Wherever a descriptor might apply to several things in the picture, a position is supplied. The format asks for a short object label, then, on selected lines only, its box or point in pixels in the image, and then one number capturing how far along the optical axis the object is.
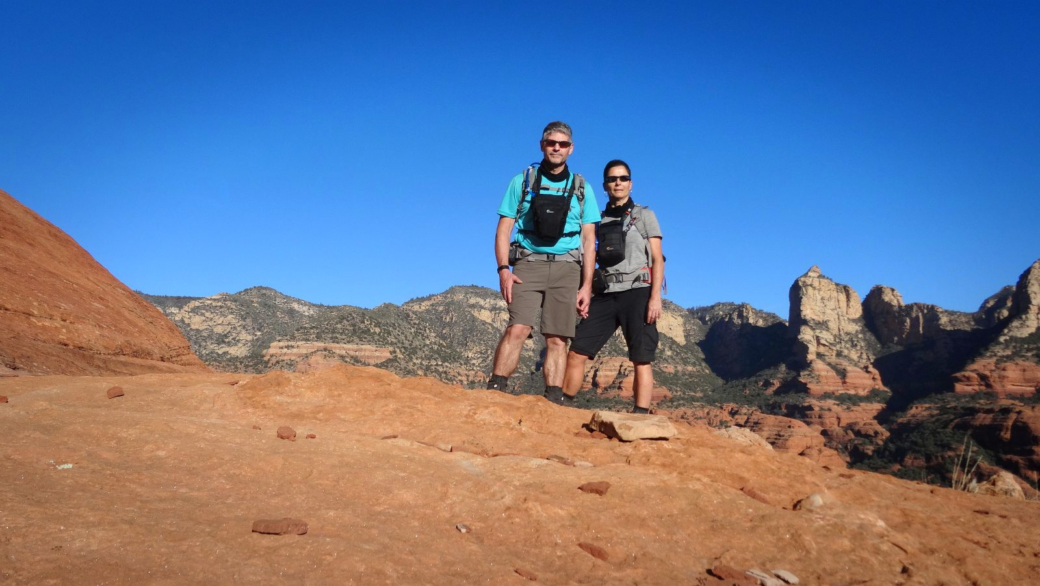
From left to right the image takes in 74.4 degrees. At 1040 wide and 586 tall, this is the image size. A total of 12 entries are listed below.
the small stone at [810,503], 4.41
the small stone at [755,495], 4.50
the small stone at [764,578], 3.21
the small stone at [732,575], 3.18
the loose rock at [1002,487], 7.13
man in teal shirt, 6.70
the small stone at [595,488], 4.16
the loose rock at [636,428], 5.53
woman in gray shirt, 7.27
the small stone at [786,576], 3.30
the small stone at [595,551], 3.24
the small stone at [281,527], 2.83
